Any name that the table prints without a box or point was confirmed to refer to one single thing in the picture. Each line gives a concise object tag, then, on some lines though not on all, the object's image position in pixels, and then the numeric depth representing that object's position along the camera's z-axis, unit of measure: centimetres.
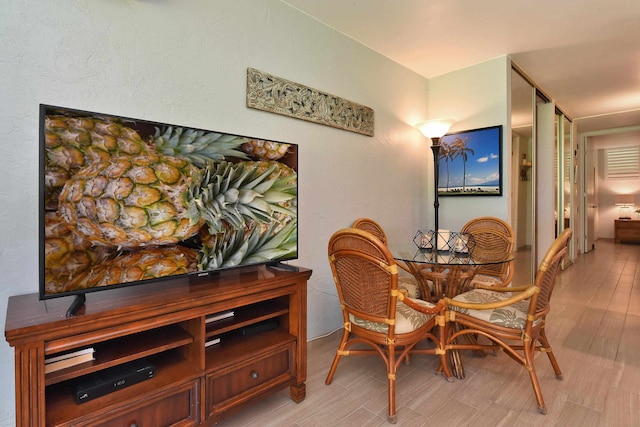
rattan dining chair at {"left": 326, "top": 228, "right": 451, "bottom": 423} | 162
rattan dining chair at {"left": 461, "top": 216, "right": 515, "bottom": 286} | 262
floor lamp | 319
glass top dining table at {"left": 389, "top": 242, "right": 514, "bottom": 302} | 206
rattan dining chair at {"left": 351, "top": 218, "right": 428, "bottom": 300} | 240
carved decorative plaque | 218
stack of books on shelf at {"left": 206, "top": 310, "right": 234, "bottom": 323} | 155
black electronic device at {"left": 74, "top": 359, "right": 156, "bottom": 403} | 119
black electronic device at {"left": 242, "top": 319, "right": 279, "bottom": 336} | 175
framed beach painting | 323
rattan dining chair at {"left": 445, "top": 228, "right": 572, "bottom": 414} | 168
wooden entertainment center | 106
